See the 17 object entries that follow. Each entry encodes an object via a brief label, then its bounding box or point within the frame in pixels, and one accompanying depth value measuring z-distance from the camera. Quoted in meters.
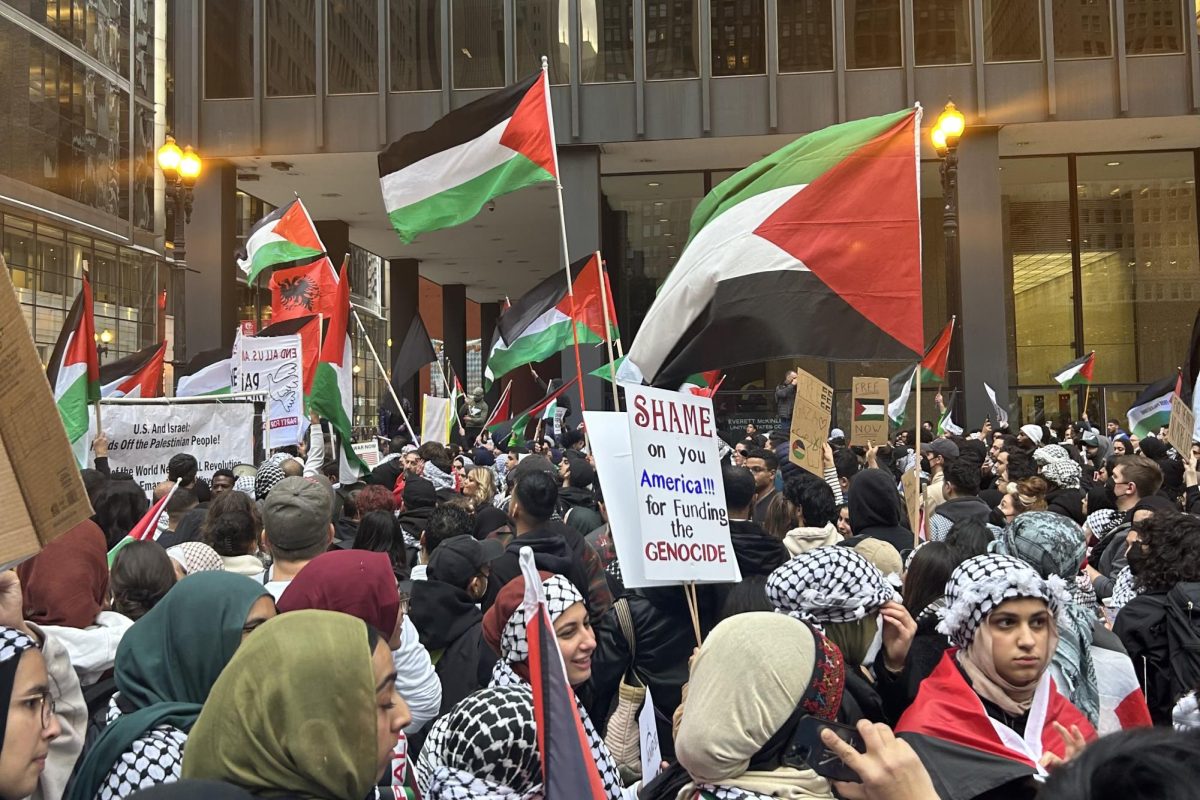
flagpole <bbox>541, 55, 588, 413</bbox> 8.02
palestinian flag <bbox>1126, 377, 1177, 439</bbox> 13.06
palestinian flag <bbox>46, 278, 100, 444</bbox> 9.43
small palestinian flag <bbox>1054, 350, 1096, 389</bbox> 19.61
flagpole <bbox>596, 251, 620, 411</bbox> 5.52
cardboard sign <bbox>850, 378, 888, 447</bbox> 11.85
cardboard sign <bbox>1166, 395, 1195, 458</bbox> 9.41
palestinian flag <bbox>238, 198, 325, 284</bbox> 13.46
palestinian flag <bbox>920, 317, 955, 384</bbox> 16.16
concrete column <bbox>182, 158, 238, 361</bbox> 25.91
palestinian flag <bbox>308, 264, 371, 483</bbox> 11.32
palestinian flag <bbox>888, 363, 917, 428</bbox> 15.06
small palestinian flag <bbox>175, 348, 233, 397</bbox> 13.59
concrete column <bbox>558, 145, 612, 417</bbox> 24.42
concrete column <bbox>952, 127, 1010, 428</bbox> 24.22
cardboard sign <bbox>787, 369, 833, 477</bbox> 8.34
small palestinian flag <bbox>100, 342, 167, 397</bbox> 12.82
